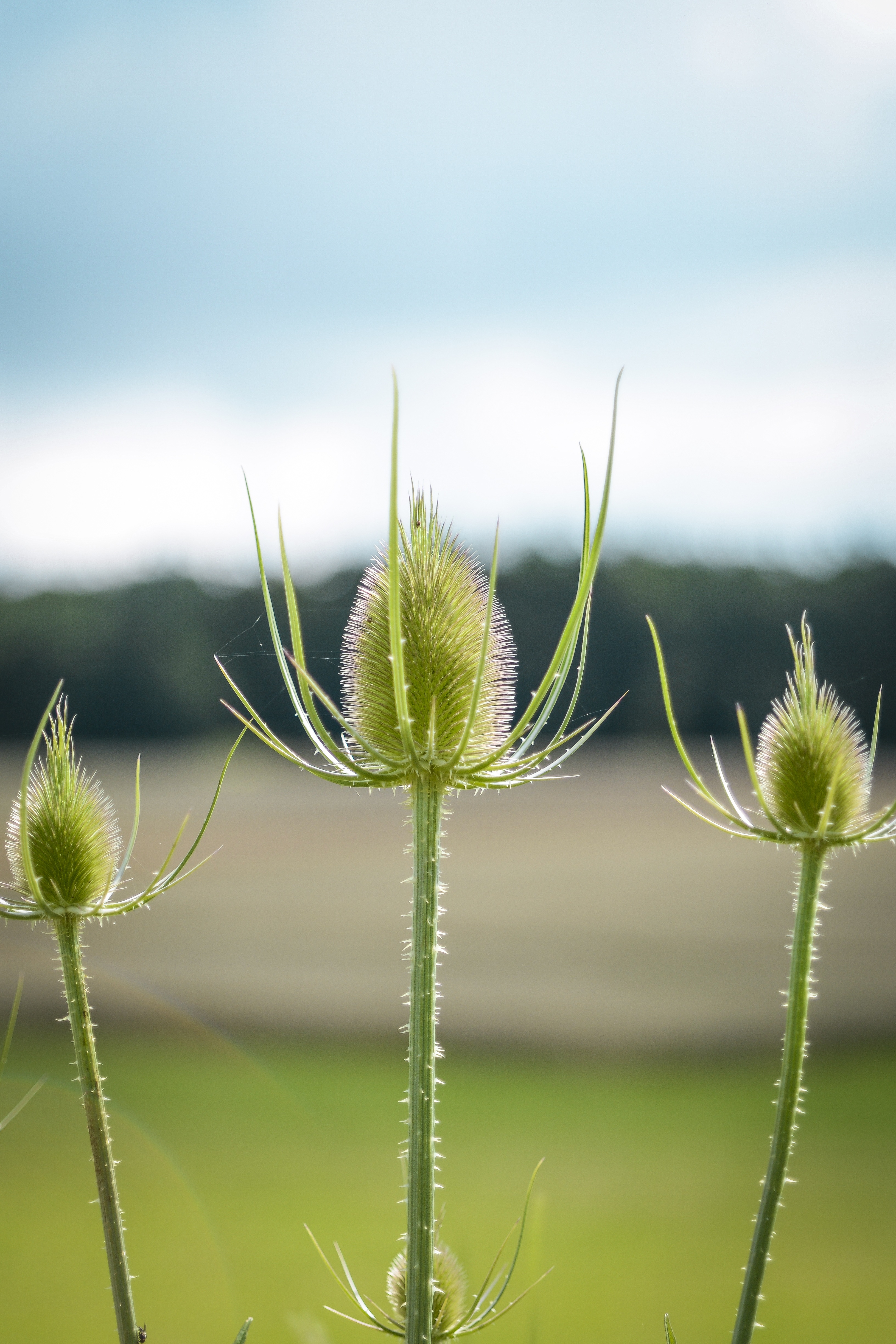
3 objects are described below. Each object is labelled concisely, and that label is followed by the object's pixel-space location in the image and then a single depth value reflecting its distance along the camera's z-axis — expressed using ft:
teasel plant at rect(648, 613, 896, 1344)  2.66
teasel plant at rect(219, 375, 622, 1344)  2.65
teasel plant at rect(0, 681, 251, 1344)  2.65
